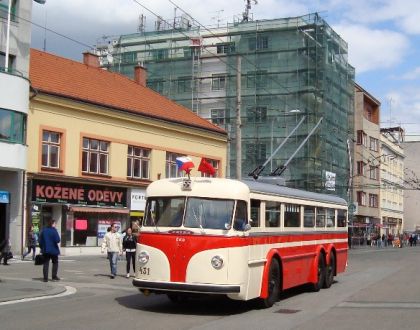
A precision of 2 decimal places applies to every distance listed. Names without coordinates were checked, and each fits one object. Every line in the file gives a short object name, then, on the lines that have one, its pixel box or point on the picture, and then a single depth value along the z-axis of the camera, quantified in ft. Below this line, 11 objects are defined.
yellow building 108.88
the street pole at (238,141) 92.32
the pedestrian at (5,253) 82.43
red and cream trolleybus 38.96
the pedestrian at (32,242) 95.50
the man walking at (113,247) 66.74
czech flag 42.51
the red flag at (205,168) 44.58
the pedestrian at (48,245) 59.16
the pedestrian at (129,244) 67.21
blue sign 99.45
